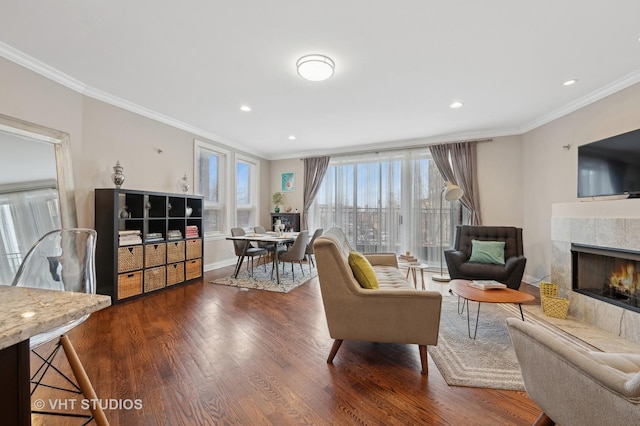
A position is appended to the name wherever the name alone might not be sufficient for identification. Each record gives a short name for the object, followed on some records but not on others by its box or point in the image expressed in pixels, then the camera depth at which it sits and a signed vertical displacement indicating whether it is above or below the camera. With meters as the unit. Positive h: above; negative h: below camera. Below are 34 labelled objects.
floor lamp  3.98 +0.30
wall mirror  2.37 +0.25
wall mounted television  2.56 +0.47
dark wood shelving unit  3.22 -0.39
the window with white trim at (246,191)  6.00 +0.48
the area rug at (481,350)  1.79 -1.13
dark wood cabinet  6.30 -0.20
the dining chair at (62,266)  1.28 -0.28
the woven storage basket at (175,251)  3.89 -0.59
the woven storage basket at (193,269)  4.20 -0.92
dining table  4.13 -0.43
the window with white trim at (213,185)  5.04 +0.53
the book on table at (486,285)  2.51 -0.71
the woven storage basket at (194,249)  4.23 -0.60
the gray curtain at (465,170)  4.74 +0.76
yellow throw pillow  2.12 -0.49
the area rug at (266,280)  3.95 -1.11
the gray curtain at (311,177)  6.10 +0.80
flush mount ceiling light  2.49 +1.39
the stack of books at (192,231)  4.32 -0.32
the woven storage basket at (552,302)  2.81 -0.97
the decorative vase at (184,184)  4.42 +0.46
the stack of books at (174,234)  3.99 -0.34
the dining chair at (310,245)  4.75 -0.60
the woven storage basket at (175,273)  3.88 -0.91
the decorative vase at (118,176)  3.37 +0.46
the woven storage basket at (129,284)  3.25 -0.91
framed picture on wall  6.53 +0.73
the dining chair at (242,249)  4.38 -0.64
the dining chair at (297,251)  4.25 -0.63
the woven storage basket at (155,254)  3.58 -0.59
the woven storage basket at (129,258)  3.26 -0.58
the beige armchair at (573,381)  0.86 -0.63
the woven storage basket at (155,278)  3.57 -0.91
